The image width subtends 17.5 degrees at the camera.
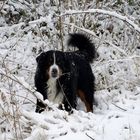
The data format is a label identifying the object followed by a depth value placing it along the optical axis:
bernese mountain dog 6.52
